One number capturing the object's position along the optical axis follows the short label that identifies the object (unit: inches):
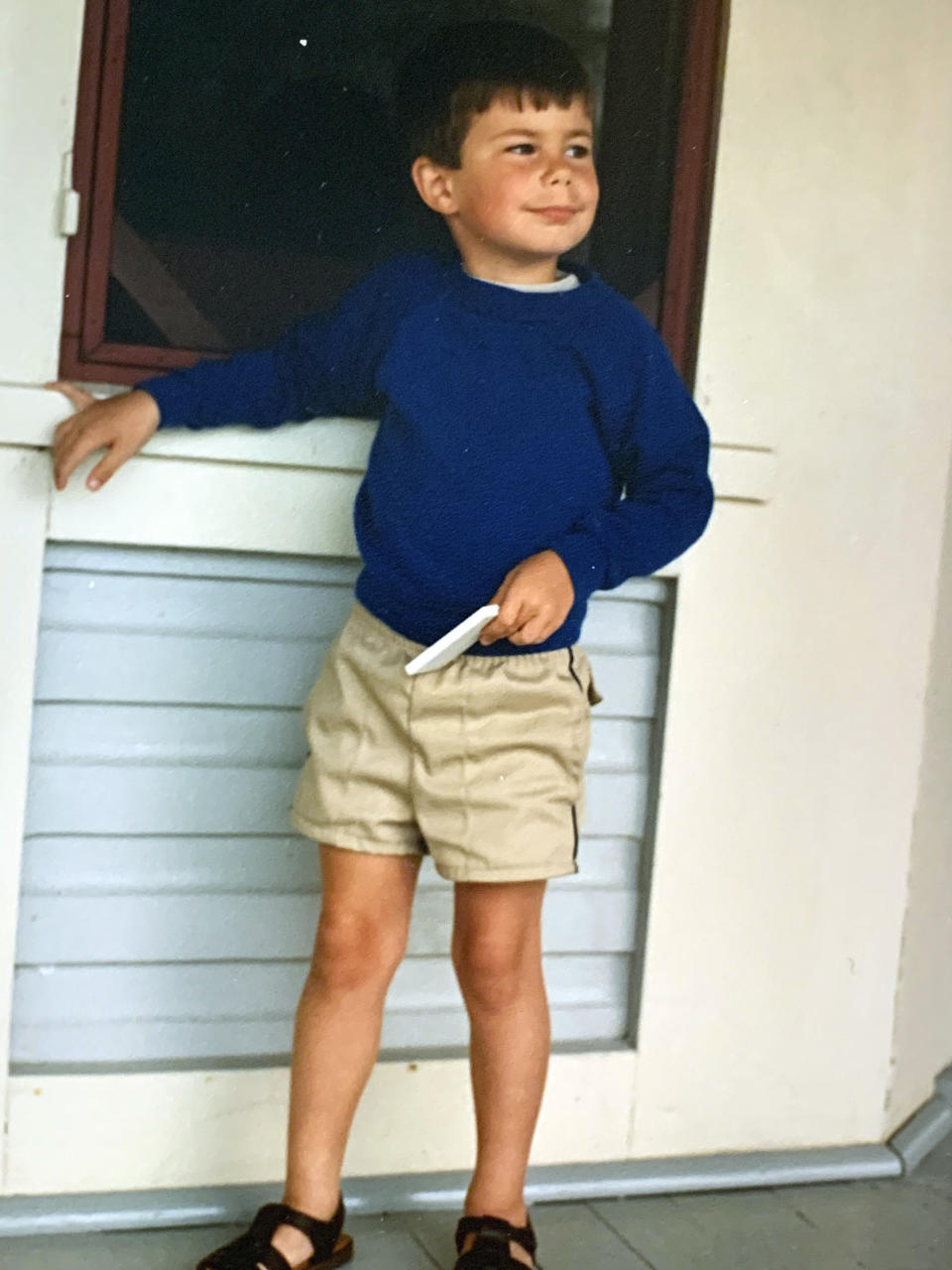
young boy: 66.1
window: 69.8
